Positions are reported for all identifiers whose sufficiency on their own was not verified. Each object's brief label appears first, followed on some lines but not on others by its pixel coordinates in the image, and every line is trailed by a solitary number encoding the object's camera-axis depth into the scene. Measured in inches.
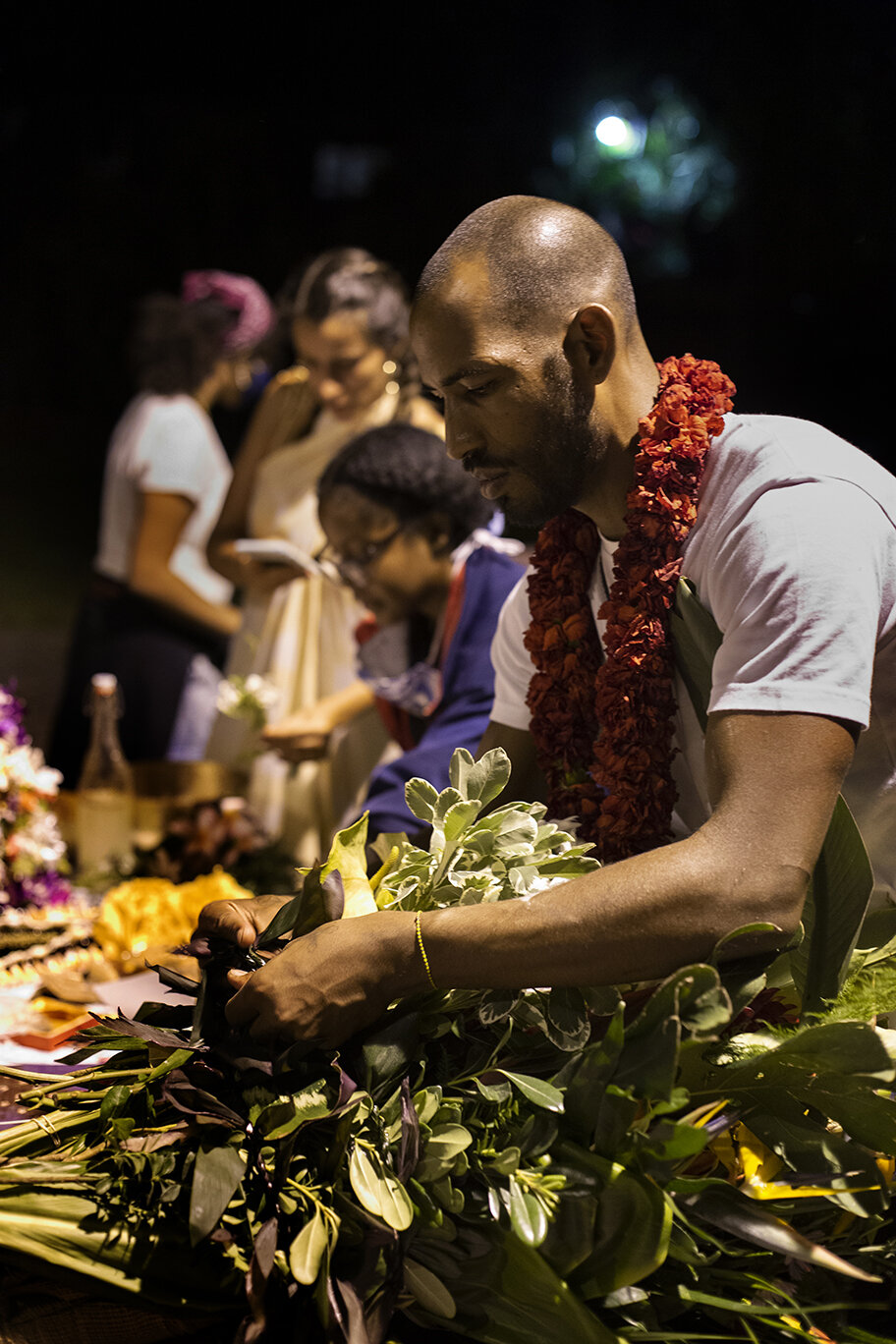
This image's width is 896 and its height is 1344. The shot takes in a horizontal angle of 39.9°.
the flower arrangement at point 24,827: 90.0
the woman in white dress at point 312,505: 130.4
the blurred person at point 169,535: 158.1
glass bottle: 112.6
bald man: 39.7
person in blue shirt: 91.4
